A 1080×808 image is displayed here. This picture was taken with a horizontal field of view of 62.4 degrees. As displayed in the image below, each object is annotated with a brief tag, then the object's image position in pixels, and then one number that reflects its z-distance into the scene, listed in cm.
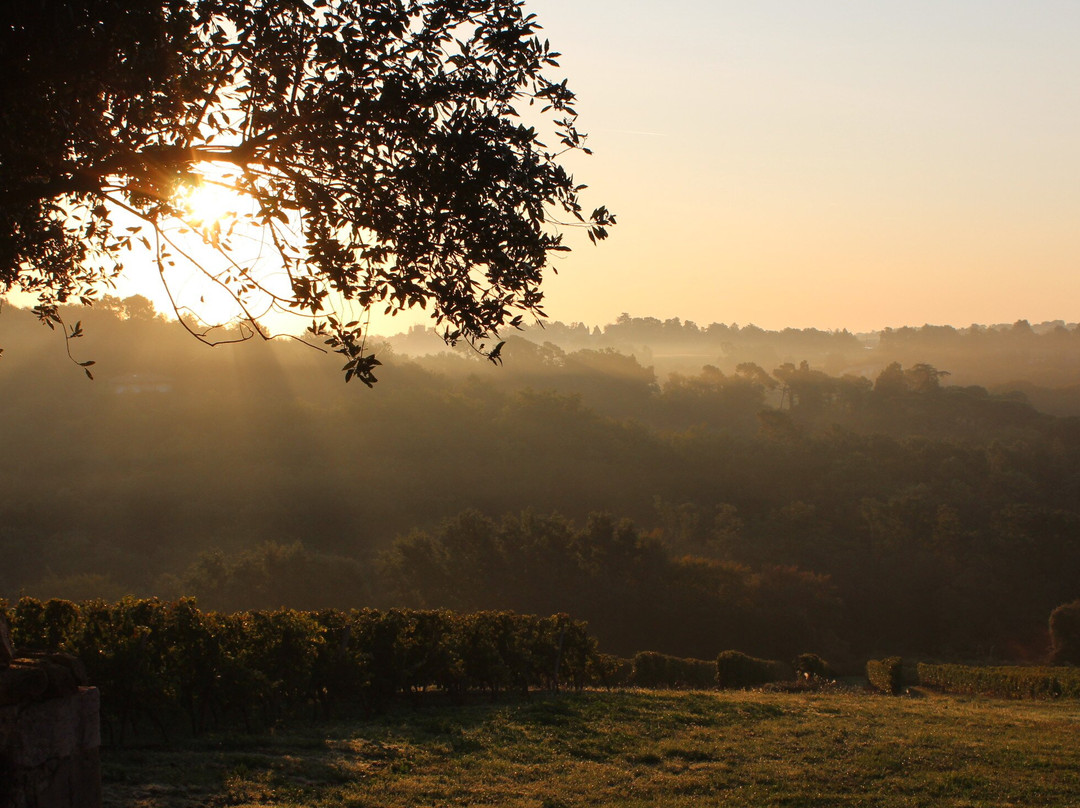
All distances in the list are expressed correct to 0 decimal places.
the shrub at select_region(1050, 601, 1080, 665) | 4419
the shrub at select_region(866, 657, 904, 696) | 2859
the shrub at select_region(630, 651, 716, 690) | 2756
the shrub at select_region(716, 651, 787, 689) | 2894
